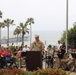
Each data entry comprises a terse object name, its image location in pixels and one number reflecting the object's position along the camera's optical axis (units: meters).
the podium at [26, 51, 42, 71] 15.25
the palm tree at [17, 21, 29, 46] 110.50
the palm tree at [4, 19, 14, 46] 111.29
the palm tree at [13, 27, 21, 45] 111.31
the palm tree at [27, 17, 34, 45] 110.88
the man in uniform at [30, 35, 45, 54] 16.39
